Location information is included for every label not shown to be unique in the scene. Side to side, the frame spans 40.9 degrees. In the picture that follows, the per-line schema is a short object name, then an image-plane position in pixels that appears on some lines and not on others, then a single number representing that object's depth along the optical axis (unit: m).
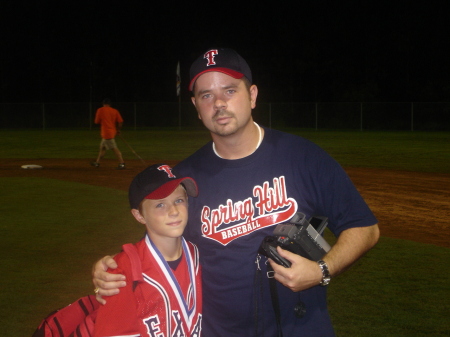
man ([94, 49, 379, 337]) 2.72
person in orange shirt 18.09
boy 2.58
